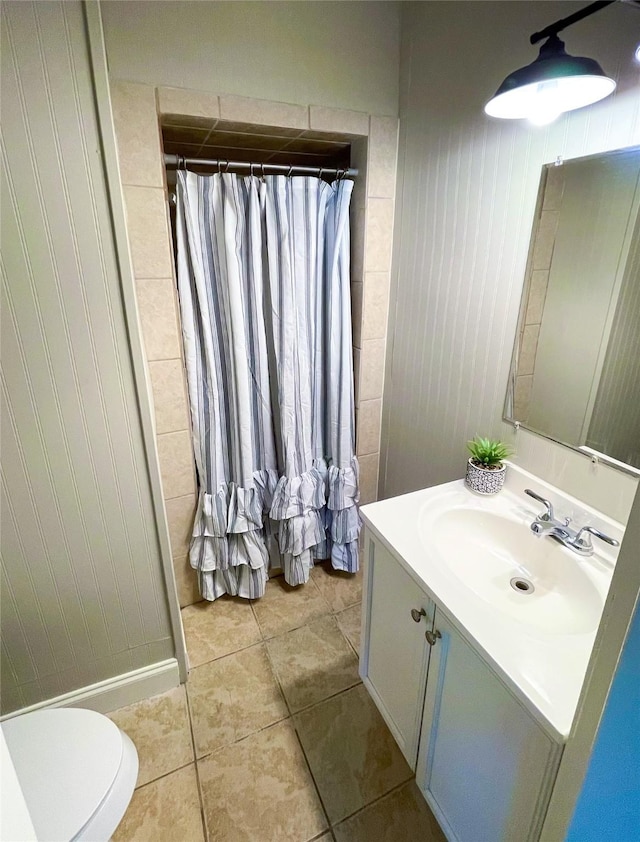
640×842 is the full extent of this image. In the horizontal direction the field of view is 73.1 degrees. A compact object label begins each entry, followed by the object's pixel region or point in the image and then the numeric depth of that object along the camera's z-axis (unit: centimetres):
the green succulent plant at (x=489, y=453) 130
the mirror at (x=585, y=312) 99
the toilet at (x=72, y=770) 93
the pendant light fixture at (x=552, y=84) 85
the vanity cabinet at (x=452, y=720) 81
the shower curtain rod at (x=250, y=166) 146
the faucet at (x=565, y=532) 106
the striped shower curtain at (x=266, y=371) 154
